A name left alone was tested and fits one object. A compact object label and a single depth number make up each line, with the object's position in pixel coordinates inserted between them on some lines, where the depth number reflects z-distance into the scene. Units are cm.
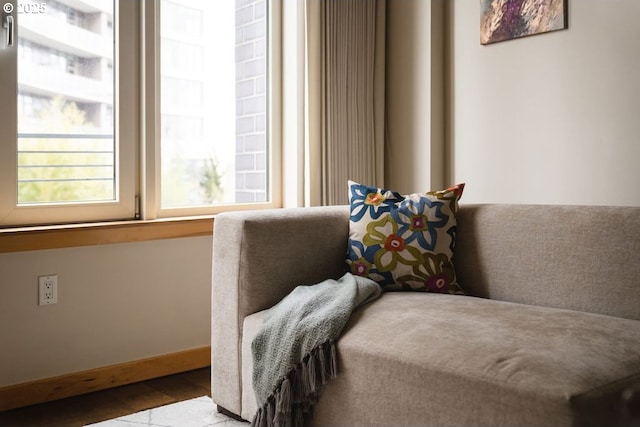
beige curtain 341
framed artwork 299
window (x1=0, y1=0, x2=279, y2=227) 269
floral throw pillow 245
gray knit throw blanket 198
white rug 242
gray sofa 158
